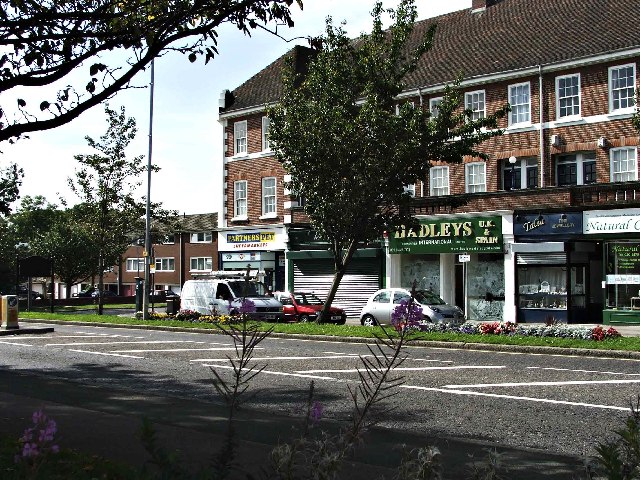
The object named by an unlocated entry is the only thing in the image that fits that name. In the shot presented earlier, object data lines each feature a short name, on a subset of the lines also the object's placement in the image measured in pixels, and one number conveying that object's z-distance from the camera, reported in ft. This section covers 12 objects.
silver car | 83.76
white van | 93.45
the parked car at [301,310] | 98.32
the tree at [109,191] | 112.88
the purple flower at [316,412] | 9.68
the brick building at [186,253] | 230.68
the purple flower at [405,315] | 9.95
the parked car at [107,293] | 256.56
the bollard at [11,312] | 84.23
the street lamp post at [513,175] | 102.26
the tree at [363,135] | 78.54
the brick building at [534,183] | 91.91
